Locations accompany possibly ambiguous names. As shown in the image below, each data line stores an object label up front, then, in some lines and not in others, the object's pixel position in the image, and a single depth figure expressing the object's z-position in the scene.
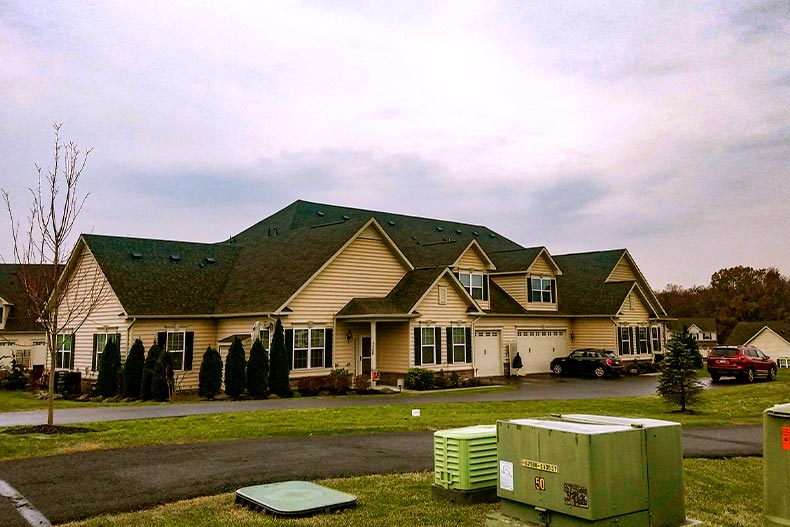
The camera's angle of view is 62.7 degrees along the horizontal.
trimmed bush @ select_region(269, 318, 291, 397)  24.23
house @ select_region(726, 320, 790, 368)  66.12
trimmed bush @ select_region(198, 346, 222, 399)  23.52
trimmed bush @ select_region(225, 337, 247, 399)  23.70
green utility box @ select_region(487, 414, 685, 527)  5.54
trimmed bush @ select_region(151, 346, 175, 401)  23.20
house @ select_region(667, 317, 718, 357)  80.75
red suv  30.59
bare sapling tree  14.69
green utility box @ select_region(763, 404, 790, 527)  5.87
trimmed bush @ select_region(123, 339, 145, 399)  23.78
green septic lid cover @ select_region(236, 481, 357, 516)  7.62
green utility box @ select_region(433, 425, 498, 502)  7.91
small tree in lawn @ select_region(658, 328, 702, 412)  18.83
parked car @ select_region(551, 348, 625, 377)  33.88
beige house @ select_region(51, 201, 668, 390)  25.98
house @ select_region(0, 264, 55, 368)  36.09
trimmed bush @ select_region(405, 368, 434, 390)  26.33
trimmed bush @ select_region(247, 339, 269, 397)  23.89
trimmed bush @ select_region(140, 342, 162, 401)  23.33
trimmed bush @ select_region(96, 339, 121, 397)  24.75
